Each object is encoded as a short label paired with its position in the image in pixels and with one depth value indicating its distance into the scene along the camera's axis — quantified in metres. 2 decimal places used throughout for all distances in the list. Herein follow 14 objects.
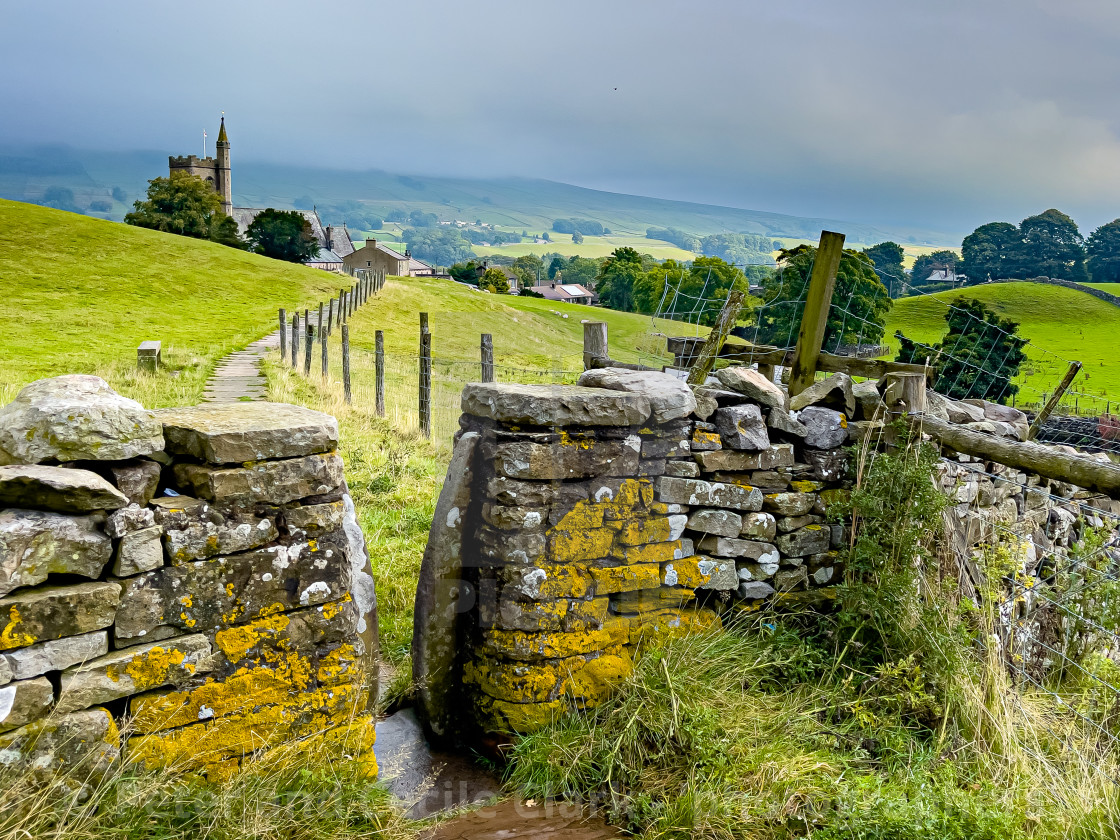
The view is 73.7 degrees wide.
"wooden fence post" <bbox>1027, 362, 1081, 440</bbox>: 6.41
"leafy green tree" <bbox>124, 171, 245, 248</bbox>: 57.97
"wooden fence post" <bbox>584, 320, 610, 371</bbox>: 7.00
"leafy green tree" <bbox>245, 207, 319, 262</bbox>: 62.03
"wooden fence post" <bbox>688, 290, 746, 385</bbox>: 5.83
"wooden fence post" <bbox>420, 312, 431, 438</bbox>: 11.84
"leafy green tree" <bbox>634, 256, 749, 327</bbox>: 34.20
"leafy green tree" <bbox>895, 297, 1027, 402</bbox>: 15.28
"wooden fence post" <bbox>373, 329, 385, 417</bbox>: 13.64
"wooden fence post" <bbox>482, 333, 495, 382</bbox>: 9.82
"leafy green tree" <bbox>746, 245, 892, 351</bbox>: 8.00
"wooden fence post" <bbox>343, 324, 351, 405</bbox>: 15.17
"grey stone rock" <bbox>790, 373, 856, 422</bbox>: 4.85
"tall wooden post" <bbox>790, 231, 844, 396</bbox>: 5.44
